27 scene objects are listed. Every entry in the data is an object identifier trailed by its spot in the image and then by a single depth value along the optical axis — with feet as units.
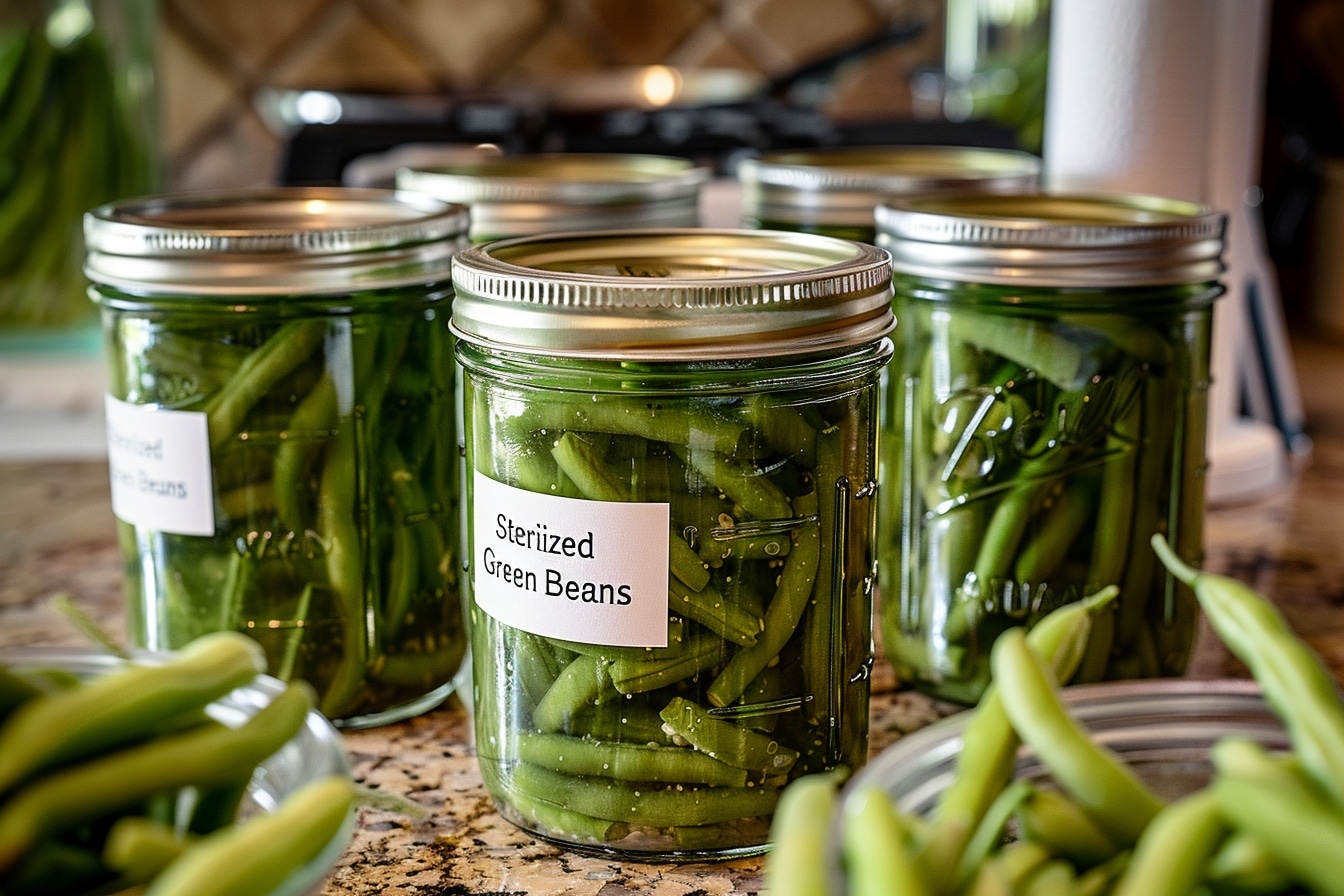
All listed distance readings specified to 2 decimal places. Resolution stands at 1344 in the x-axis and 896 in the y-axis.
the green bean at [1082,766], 1.32
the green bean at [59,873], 1.20
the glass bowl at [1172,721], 1.55
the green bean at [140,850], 1.17
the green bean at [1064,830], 1.32
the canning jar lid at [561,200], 2.48
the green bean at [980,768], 1.23
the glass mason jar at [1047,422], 2.06
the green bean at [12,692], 1.31
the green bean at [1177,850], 1.18
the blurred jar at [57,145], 4.02
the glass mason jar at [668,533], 1.68
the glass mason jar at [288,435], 2.03
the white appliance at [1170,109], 2.81
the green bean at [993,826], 1.29
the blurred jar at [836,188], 2.56
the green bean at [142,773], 1.19
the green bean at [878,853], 1.14
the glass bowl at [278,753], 1.36
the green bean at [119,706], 1.22
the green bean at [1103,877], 1.27
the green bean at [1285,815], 1.16
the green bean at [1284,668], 1.27
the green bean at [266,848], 1.14
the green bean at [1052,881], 1.24
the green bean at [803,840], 1.15
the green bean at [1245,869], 1.21
